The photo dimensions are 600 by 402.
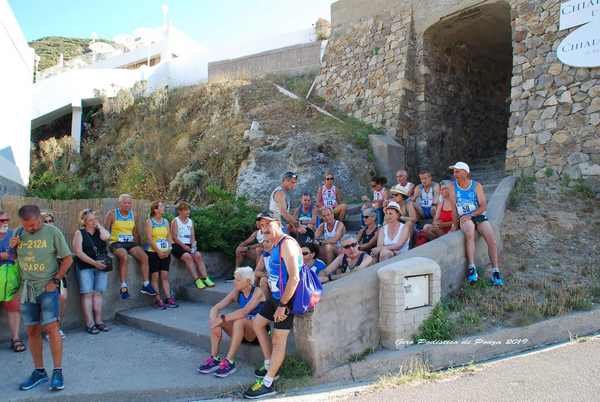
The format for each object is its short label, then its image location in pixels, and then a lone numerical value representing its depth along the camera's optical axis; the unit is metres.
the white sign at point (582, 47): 8.15
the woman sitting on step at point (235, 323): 4.45
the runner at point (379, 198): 7.79
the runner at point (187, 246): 6.93
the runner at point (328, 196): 8.44
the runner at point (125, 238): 6.39
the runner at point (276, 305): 4.09
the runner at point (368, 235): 6.53
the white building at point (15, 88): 10.66
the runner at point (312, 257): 5.67
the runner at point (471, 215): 5.74
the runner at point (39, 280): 4.18
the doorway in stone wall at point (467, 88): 11.67
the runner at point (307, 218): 6.95
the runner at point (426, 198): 7.48
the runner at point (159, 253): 6.57
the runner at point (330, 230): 6.99
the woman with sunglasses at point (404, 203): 6.77
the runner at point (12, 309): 5.06
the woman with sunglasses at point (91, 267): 5.80
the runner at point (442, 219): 6.46
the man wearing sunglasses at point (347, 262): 5.64
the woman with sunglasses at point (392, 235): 5.88
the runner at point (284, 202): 7.02
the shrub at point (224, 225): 7.69
